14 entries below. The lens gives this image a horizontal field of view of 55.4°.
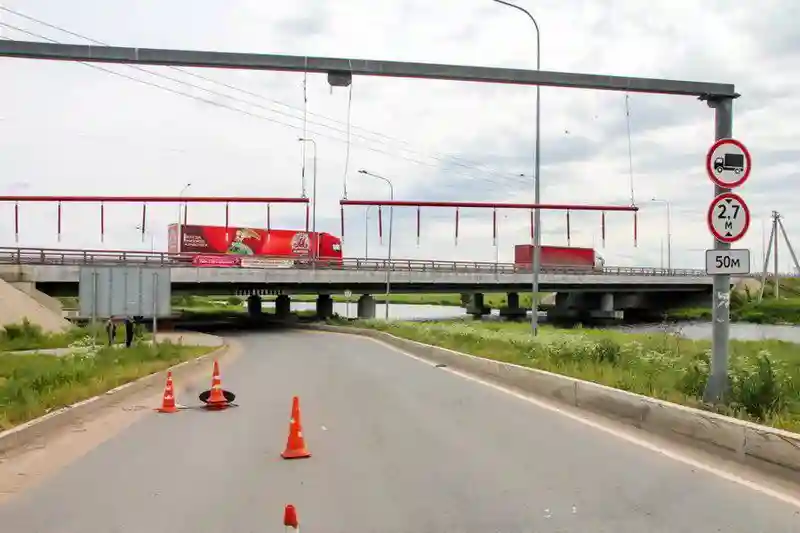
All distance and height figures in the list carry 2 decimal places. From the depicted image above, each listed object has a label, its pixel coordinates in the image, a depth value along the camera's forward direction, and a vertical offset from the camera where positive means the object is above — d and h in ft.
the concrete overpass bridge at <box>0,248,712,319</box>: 163.84 -0.98
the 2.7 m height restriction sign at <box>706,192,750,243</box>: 32.83 +2.62
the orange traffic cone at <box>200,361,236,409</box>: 44.62 -7.31
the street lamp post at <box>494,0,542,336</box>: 83.66 +5.51
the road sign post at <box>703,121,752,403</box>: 32.81 +2.84
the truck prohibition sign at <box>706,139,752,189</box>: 32.91 +5.01
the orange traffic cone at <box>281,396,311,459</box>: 28.72 -6.38
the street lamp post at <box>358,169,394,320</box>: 187.38 +0.83
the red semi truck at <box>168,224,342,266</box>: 211.18 +9.52
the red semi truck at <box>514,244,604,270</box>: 294.46 +8.20
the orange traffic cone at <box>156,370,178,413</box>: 43.50 -7.32
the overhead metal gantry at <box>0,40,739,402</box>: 37.52 +10.73
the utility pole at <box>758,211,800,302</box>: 266.16 +15.62
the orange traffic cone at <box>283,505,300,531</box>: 15.37 -4.91
